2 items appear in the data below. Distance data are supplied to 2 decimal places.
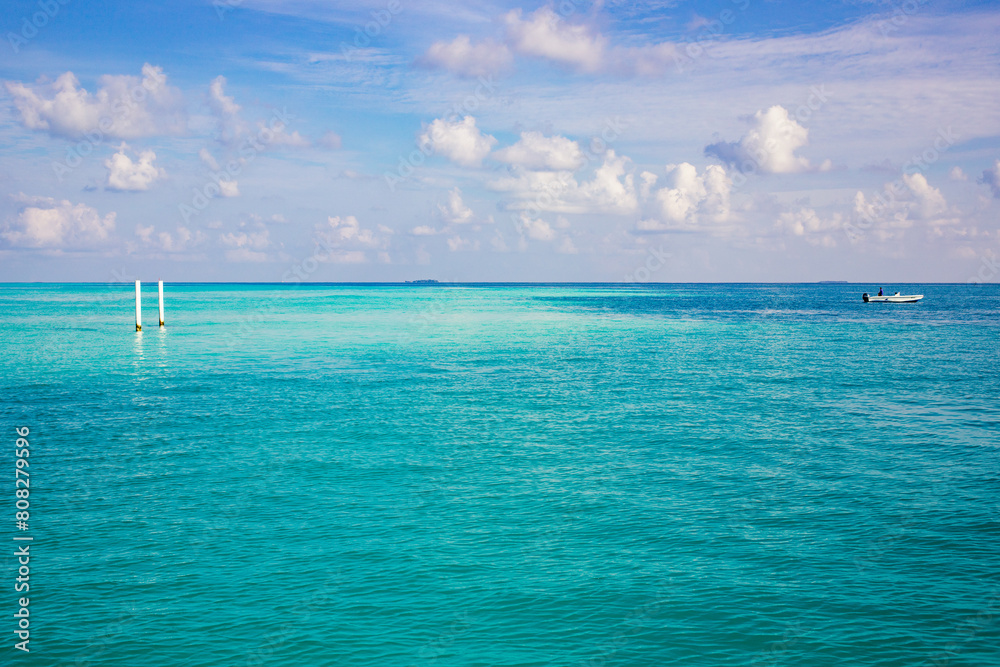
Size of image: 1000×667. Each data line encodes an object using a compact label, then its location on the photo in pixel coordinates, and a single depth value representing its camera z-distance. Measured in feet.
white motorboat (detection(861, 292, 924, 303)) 417.79
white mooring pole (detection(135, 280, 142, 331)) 206.73
